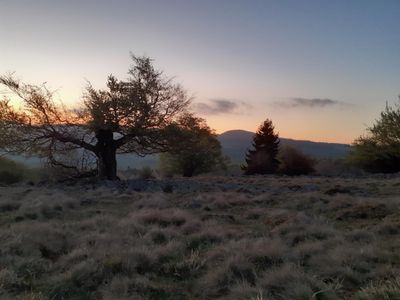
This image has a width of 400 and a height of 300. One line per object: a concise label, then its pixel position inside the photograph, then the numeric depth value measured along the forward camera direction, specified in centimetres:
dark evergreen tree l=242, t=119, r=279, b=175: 5051
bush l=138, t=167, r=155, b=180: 3911
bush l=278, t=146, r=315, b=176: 4933
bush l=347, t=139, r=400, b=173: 4441
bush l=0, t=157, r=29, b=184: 4341
